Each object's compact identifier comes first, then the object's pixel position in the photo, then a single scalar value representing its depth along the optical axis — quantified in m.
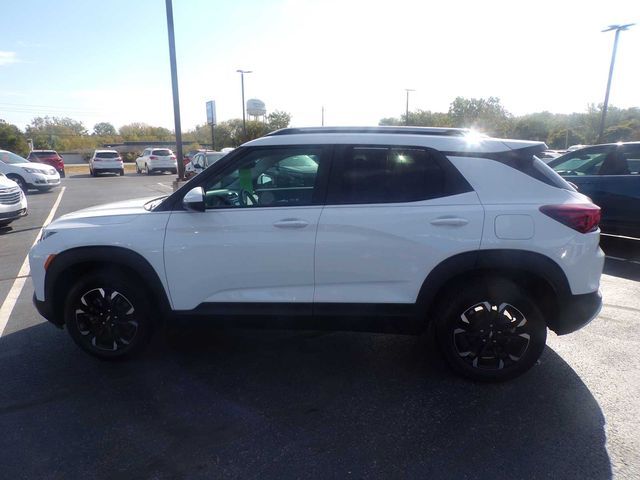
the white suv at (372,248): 3.26
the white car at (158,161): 30.59
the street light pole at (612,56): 25.56
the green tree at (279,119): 54.53
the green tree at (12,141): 53.94
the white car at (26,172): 16.95
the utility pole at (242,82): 38.78
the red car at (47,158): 24.56
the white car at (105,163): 28.42
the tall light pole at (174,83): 11.71
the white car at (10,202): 9.18
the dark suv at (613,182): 6.84
